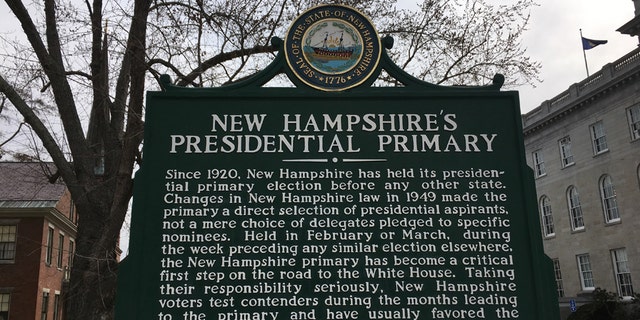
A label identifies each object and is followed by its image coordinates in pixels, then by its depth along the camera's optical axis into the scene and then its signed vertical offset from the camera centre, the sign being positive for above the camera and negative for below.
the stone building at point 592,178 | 31.11 +6.66
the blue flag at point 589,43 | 36.06 +15.33
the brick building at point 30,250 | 28.66 +3.10
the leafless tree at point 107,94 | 9.45 +4.04
